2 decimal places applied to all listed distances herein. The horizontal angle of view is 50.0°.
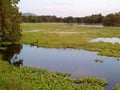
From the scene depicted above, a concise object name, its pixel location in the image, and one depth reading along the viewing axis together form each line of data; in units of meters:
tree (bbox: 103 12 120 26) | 72.80
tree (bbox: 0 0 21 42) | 24.60
